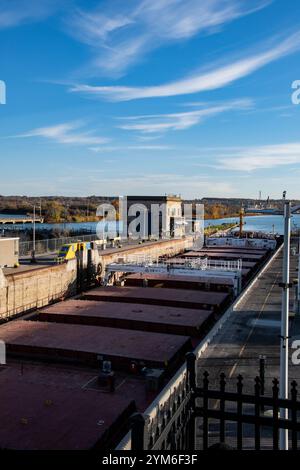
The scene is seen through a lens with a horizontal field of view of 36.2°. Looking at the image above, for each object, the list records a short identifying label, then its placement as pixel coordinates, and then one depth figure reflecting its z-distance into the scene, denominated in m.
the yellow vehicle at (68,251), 37.65
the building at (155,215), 81.81
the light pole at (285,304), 8.76
